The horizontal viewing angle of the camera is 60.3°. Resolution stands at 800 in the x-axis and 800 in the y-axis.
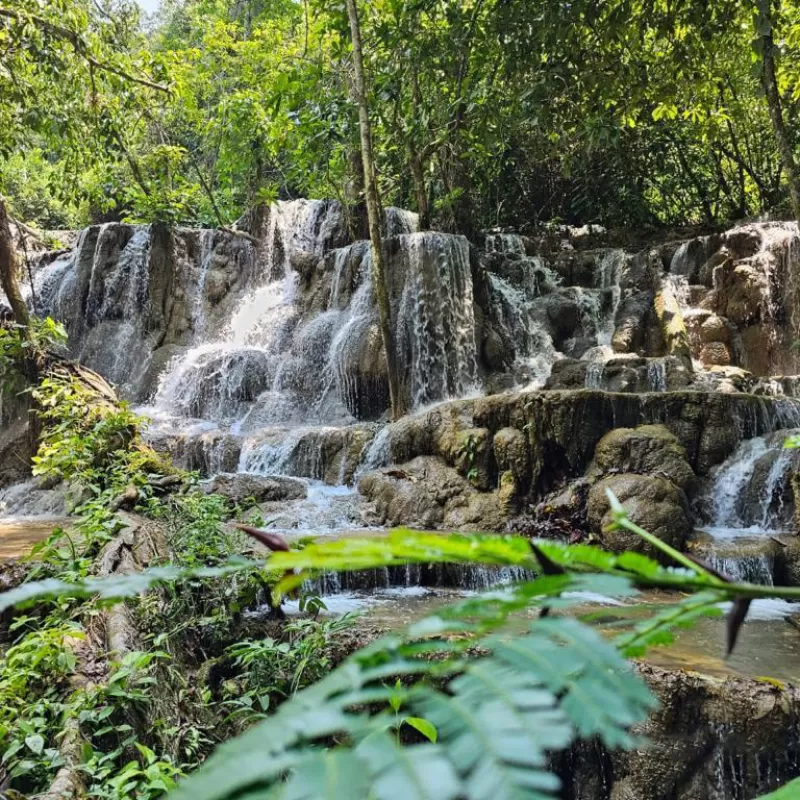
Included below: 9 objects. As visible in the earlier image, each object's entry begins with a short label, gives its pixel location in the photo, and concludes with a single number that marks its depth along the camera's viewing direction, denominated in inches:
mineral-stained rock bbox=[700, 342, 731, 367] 554.3
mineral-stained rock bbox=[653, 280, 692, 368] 538.2
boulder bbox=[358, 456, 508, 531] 345.1
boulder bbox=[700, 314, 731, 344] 562.6
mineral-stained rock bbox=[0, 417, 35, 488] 450.0
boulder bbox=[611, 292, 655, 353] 573.9
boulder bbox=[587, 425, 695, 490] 330.0
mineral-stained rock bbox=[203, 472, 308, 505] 364.2
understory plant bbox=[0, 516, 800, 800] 14.0
